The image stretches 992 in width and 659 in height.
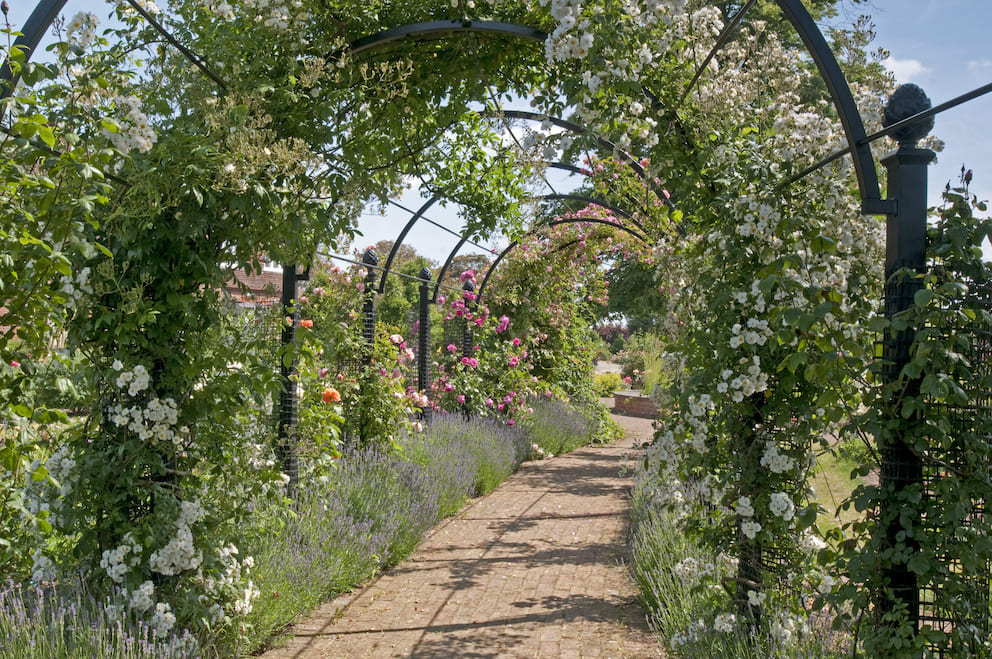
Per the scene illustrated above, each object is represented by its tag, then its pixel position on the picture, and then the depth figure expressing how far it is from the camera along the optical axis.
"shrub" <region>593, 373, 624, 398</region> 17.83
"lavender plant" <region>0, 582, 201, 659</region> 2.32
